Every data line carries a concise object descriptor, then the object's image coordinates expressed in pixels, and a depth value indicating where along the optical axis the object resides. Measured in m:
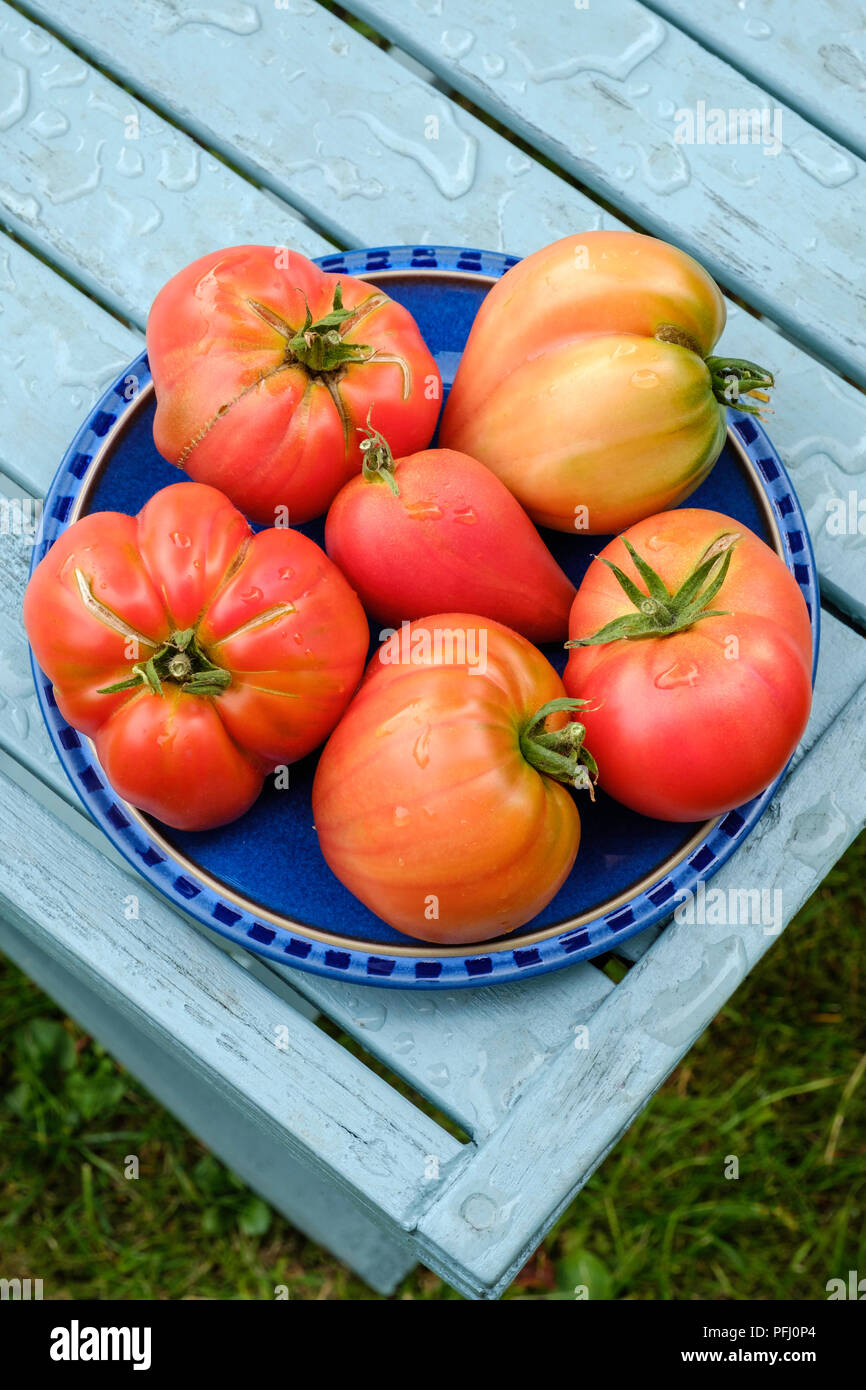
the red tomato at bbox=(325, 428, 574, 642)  0.76
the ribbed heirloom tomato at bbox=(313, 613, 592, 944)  0.71
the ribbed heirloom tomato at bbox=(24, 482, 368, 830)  0.73
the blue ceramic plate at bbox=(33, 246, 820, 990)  0.81
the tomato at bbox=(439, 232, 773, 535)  0.77
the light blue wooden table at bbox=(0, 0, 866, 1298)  0.96
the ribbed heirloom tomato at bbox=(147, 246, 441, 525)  0.76
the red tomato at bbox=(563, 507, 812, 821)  0.72
